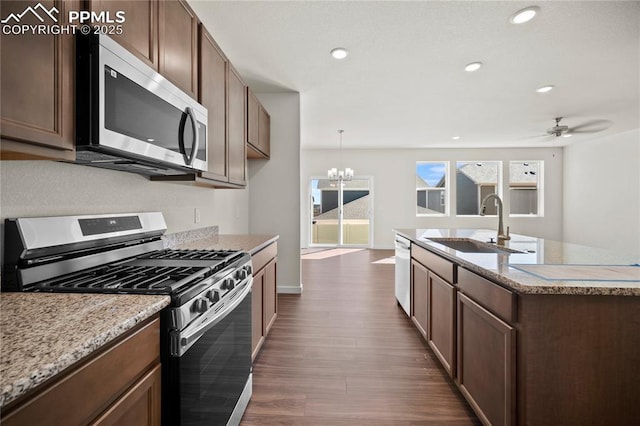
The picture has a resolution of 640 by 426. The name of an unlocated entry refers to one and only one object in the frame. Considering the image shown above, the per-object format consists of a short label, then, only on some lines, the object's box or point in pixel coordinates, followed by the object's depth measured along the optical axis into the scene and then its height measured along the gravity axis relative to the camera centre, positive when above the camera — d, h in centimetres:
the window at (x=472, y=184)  862 +78
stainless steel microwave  107 +40
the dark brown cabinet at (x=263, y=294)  222 -66
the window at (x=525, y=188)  849 +66
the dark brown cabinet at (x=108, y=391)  59 -41
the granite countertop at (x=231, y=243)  221 -25
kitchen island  119 -52
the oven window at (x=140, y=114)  113 +41
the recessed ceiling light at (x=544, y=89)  397 +160
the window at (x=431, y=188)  866 +67
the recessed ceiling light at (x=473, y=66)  328 +156
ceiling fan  511 +163
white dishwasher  311 -63
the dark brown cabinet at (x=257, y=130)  320 +93
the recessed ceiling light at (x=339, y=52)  295 +154
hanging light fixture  708 +84
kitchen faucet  248 -13
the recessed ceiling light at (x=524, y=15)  232 +151
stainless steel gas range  104 -26
